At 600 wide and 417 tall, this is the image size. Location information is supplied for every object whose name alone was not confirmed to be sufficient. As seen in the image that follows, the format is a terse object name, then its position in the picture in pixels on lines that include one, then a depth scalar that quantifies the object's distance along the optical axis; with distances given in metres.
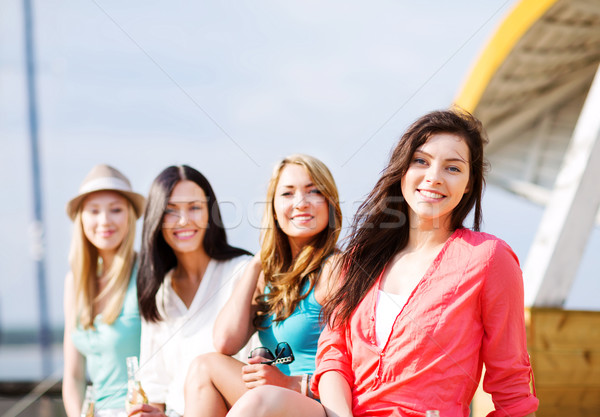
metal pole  5.45
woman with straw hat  3.01
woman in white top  2.98
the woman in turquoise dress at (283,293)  2.51
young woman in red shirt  1.89
